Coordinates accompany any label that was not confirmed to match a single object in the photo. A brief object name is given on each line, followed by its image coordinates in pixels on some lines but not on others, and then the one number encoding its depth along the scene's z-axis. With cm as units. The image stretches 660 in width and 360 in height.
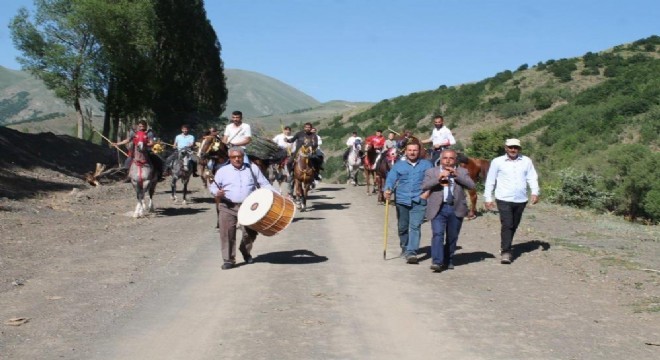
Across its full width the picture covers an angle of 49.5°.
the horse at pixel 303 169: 1944
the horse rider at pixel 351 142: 3167
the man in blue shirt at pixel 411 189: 1192
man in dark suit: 1128
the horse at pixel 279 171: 2148
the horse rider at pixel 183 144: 2206
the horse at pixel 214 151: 1644
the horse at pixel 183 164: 2202
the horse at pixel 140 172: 1834
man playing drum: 1138
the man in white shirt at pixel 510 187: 1219
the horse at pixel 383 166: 2211
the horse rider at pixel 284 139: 2106
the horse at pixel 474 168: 1814
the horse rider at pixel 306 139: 1980
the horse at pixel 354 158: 3166
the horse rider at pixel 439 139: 1794
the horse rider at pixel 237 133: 1644
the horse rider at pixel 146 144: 1864
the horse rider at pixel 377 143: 2662
